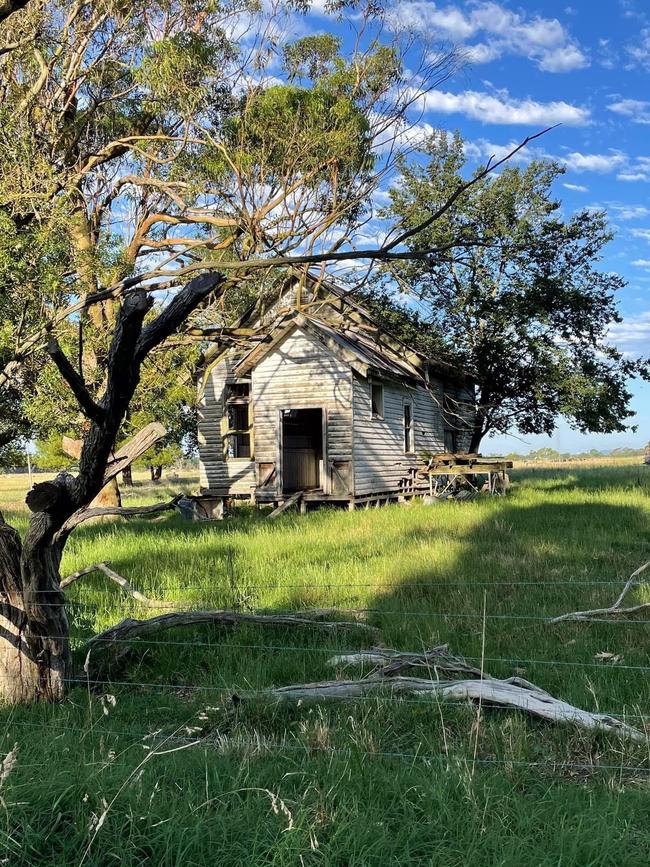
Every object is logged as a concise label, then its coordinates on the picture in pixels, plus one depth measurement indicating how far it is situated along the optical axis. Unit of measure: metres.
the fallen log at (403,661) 4.95
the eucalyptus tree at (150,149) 14.42
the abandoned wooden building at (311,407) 21.09
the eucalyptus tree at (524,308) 26.44
